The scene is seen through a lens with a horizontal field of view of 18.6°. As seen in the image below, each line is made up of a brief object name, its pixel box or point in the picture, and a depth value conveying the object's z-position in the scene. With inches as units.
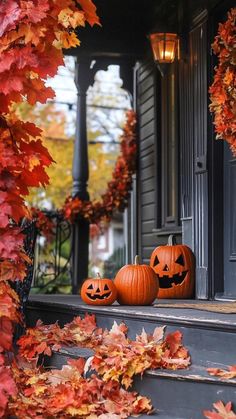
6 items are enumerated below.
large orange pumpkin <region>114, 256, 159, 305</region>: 196.5
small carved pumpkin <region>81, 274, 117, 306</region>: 196.7
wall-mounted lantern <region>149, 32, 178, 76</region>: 269.4
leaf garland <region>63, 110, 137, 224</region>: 339.0
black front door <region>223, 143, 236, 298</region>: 220.5
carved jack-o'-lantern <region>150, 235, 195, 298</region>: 230.2
